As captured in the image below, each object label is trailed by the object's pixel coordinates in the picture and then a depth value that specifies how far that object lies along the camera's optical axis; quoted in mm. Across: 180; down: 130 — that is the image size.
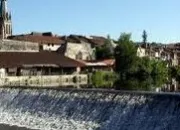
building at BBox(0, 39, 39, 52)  62456
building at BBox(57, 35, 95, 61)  73188
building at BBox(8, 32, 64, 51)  82250
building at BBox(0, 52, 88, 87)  53147
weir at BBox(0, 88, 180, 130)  23719
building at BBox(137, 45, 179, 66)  97375
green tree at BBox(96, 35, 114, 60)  79900
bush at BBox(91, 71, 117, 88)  57812
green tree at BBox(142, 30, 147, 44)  112788
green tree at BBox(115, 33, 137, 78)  64938
